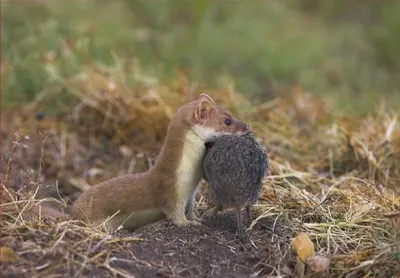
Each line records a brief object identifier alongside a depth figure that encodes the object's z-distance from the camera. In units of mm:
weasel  8703
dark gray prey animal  8352
